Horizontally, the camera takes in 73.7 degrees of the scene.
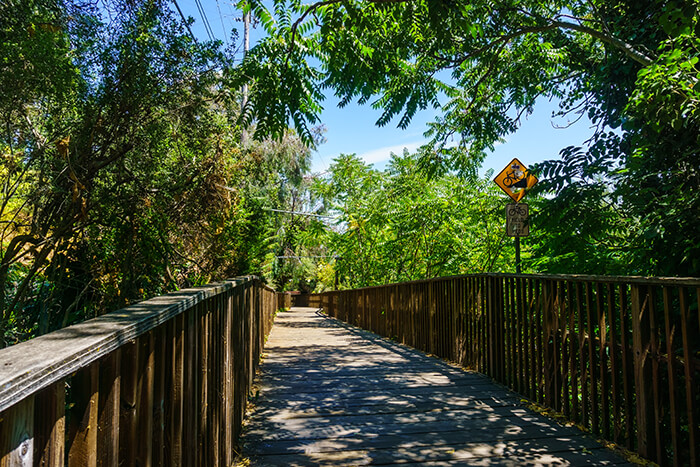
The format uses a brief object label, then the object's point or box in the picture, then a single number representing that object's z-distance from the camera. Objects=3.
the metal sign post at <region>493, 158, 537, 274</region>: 5.12
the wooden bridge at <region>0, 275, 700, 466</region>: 1.04
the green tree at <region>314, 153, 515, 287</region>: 10.27
